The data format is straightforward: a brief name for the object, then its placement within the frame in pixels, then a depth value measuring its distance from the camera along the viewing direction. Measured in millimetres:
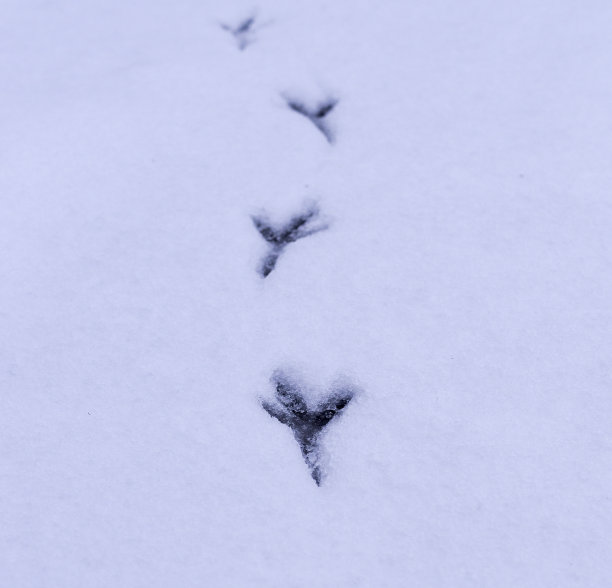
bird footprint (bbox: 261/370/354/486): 816
